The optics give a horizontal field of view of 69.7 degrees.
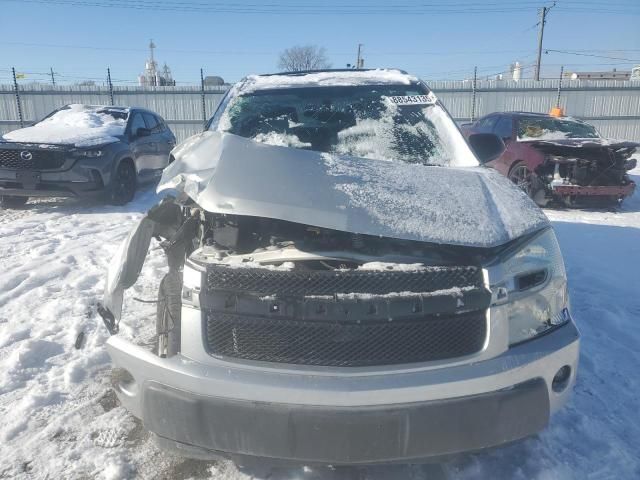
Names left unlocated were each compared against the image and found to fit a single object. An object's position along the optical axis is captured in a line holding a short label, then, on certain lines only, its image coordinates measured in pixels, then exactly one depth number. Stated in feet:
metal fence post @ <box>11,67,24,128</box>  52.95
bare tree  144.33
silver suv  5.19
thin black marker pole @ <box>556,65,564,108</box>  56.68
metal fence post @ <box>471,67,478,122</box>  58.05
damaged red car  24.41
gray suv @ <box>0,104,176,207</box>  21.26
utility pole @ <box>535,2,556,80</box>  111.61
